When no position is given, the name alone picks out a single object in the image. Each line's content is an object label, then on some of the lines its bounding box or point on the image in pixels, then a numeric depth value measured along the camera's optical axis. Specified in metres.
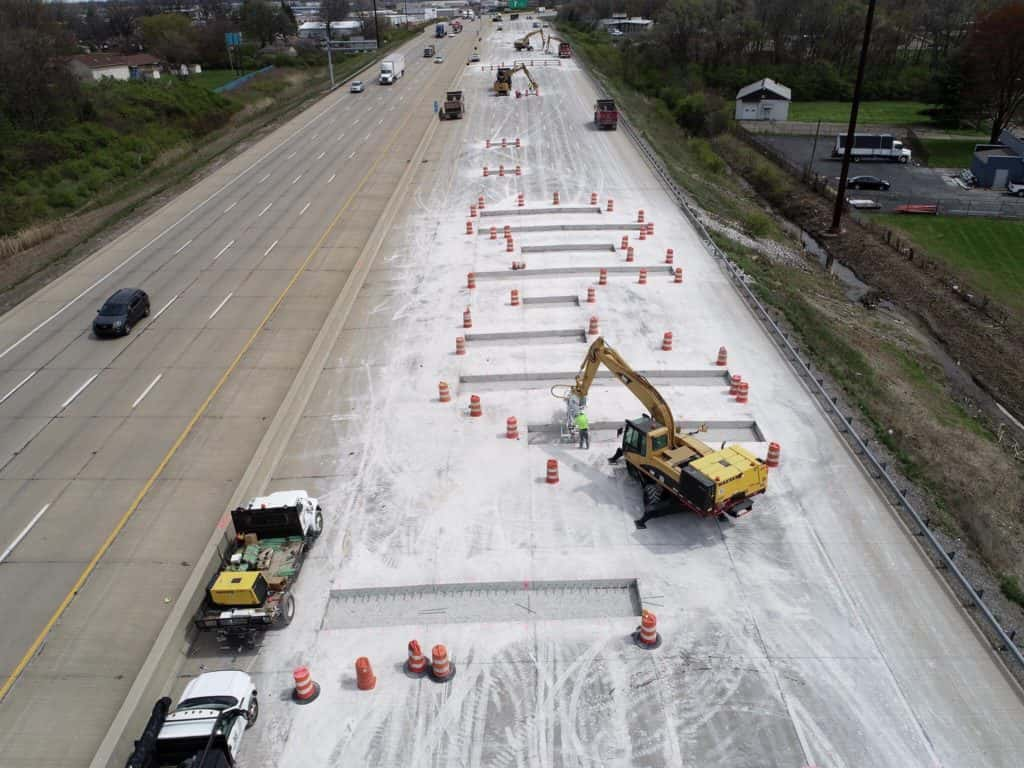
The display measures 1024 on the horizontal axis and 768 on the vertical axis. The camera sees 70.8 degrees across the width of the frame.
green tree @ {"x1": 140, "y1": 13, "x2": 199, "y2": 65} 117.38
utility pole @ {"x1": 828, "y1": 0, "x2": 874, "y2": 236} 43.50
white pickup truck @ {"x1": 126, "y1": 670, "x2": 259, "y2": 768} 12.30
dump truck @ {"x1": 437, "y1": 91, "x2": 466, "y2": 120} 65.50
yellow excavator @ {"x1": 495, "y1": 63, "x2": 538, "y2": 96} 74.88
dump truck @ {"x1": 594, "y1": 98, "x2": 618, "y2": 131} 60.12
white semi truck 87.49
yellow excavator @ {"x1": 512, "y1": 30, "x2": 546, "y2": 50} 104.34
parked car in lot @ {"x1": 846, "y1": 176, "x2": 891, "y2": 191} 55.31
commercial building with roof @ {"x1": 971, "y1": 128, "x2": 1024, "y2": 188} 54.41
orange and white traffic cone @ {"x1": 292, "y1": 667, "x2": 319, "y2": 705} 13.88
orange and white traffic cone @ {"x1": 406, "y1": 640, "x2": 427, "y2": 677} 14.58
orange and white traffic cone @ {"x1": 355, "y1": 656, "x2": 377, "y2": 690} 14.20
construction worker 21.05
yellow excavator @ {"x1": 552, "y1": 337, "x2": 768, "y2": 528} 17.03
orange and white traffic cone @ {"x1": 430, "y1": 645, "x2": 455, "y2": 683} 14.26
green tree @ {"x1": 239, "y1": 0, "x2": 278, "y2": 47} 136.75
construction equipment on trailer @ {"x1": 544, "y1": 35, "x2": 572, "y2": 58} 102.12
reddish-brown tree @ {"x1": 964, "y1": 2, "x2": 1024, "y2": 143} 64.50
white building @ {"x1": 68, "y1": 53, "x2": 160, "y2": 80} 97.44
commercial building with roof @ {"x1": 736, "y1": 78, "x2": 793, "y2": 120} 82.31
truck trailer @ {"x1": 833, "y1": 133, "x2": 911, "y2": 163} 62.50
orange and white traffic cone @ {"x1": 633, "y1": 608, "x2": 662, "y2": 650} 14.91
